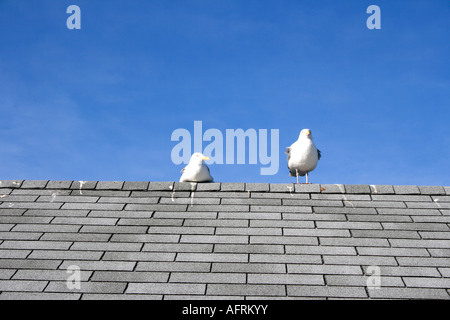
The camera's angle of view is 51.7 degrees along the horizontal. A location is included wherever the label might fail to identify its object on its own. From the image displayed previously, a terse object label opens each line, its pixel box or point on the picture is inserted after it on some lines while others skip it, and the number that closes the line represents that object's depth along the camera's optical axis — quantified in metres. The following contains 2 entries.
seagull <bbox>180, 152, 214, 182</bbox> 5.86
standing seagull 6.89
